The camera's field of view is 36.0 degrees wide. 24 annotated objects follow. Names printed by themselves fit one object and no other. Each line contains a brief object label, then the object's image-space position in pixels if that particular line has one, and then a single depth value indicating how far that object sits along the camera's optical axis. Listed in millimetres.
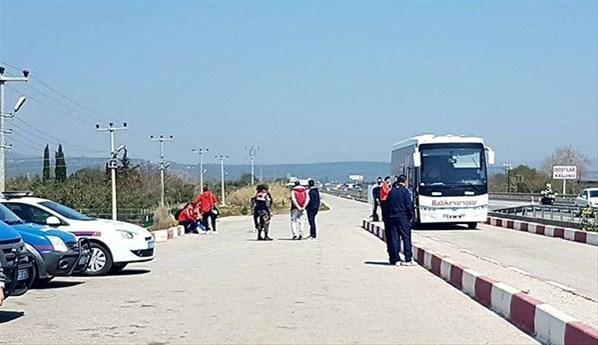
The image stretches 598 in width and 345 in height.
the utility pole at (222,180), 80050
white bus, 33656
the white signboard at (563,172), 59500
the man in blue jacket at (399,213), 18000
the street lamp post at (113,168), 38594
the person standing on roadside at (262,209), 27719
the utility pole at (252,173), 105319
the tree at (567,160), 95875
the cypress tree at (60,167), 57559
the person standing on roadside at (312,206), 28766
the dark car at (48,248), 13539
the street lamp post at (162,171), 58384
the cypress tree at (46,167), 56031
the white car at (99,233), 16016
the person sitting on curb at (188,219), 33906
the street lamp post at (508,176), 95550
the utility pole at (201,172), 75675
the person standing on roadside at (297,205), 27531
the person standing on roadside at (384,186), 30203
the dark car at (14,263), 10688
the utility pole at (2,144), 28984
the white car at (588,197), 44575
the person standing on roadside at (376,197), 35906
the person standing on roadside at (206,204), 33500
